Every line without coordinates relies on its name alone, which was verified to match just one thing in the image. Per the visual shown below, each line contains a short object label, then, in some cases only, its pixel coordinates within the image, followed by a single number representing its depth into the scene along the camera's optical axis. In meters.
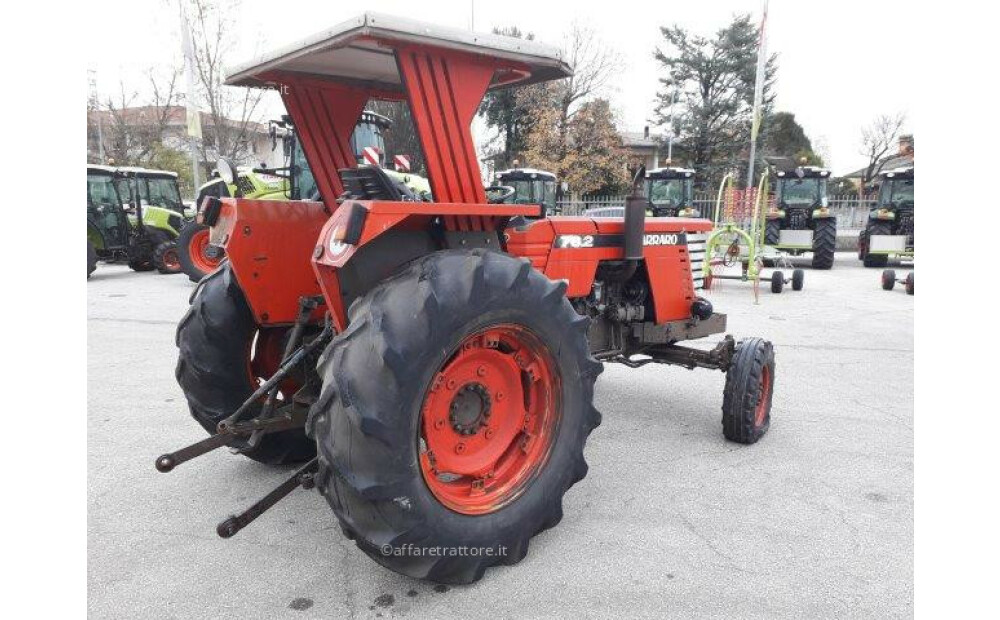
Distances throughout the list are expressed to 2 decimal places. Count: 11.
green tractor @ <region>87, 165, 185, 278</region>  12.84
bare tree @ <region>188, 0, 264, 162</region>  19.81
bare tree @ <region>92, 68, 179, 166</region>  25.34
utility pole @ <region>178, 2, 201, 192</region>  13.89
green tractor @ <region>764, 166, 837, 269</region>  14.81
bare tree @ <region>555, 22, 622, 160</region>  26.73
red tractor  2.02
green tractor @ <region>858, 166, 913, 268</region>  14.53
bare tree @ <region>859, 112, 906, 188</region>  38.23
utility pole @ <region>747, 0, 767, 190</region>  14.32
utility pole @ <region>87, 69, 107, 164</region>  24.77
